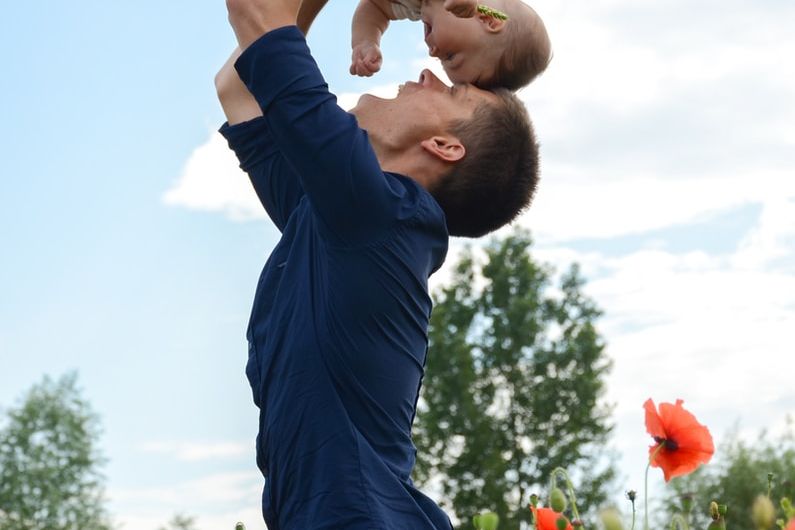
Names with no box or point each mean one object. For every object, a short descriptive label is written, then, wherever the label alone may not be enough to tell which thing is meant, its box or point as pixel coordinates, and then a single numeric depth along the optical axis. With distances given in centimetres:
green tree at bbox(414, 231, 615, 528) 2845
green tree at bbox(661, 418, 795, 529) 2484
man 248
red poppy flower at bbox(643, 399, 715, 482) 348
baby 319
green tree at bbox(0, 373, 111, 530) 3700
